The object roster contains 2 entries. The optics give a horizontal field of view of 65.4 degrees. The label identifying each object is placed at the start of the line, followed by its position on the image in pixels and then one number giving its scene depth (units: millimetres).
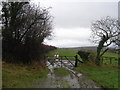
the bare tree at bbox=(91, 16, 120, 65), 11782
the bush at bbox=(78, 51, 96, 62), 10516
